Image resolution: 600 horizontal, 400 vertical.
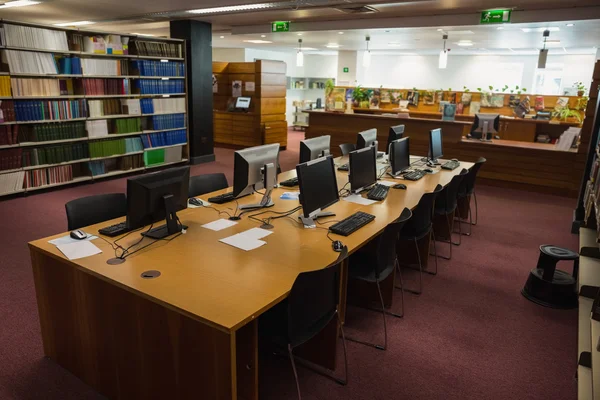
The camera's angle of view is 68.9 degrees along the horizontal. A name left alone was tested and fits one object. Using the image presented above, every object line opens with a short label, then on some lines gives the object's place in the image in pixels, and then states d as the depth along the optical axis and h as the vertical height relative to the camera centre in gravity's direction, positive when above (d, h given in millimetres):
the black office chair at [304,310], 2133 -1123
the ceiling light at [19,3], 6799 +1227
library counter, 7266 -1020
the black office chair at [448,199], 4453 -1057
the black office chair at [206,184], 3943 -871
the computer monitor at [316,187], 3045 -694
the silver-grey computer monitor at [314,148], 4414 -582
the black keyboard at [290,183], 4359 -910
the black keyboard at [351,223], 3016 -930
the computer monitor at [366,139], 5359 -576
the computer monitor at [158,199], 2617 -682
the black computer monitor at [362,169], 3847 -688
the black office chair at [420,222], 3676 -1075
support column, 8297 +58
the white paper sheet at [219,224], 3042 -944
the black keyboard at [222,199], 3666 -910
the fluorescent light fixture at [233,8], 6761 +1251
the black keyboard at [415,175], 4819 -904
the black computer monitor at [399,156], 4773 -702
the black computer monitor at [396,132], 5700 -516
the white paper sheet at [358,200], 3815 -941
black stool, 3604 -1516
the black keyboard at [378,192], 3943 -913
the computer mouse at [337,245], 2707 -942
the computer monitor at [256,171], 3354 -624
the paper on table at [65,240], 2646 -933
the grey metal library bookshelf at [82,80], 5847 +75
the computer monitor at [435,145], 5691 -671
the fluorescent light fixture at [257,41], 11505 +1250
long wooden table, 1958 -1056
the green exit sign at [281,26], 8781 +1241
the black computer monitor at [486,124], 7887 -525
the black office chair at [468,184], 5043 -1032
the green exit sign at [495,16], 6863 +1206
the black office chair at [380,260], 2873 -1186
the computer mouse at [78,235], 2721 -916
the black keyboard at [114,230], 2797 -915
